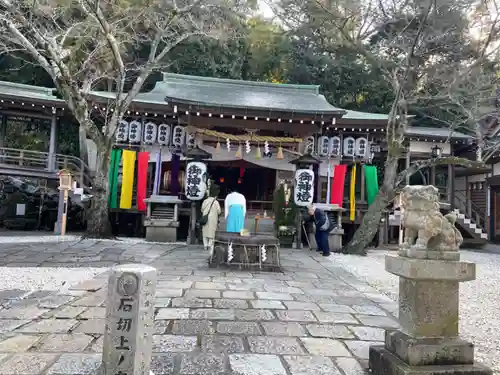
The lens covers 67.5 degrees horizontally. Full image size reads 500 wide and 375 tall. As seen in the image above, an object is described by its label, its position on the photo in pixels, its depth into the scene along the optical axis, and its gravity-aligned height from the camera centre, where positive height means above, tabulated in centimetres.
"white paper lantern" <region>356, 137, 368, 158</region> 1570 +277
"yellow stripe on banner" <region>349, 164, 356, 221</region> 1494 +59
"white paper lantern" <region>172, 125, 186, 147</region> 1538 +273
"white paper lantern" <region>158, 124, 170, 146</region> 1526 +276
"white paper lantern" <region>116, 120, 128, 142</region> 1507 +272
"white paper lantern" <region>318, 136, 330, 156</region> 1564 +270
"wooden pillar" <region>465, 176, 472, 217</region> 1756 +94
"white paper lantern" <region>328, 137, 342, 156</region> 1568 +271
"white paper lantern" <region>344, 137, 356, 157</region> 1571 +271
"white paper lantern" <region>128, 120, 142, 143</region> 1510 +276
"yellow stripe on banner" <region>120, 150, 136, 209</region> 1418 +81
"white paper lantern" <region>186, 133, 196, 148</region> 1486 +252
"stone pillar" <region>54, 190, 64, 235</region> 1328 -77
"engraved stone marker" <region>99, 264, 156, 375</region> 243 -82
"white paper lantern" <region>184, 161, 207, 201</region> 1197 +72
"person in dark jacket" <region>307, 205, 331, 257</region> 1048 -49
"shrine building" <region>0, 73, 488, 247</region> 1408 +262
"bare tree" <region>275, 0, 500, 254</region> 1080 +520
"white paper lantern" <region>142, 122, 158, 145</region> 1516 +277
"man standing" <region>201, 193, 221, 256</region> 1009 -25
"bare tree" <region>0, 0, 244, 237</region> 1027 +491
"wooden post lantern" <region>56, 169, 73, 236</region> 1250 +38
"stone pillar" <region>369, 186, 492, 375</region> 273 -67
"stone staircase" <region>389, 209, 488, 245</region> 1536 -43
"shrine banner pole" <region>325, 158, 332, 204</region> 1519 +115
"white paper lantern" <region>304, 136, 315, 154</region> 1508 +267
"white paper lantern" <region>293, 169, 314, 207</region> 1233 +73
